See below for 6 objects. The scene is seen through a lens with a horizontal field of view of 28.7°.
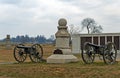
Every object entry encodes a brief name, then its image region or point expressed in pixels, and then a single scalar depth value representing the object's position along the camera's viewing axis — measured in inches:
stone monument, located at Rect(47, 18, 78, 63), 560.8
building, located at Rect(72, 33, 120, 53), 1184.5
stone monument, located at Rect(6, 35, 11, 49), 1621.6
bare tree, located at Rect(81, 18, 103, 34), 2396.7
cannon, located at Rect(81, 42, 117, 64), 524.1
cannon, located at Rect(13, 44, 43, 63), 600.8
